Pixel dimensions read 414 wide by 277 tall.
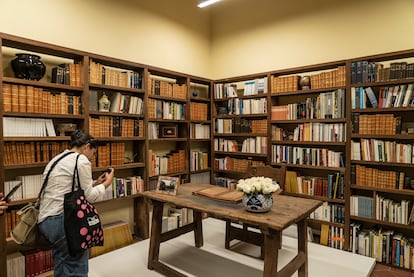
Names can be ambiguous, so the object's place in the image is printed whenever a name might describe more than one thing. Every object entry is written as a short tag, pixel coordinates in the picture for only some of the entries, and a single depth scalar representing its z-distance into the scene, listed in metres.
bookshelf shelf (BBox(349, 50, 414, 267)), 2.95
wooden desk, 1.98
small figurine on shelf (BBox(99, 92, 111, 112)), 3.31
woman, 1.93
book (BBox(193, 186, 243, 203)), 2.37
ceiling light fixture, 3.52
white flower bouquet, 2.09
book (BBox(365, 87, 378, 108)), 3.10
